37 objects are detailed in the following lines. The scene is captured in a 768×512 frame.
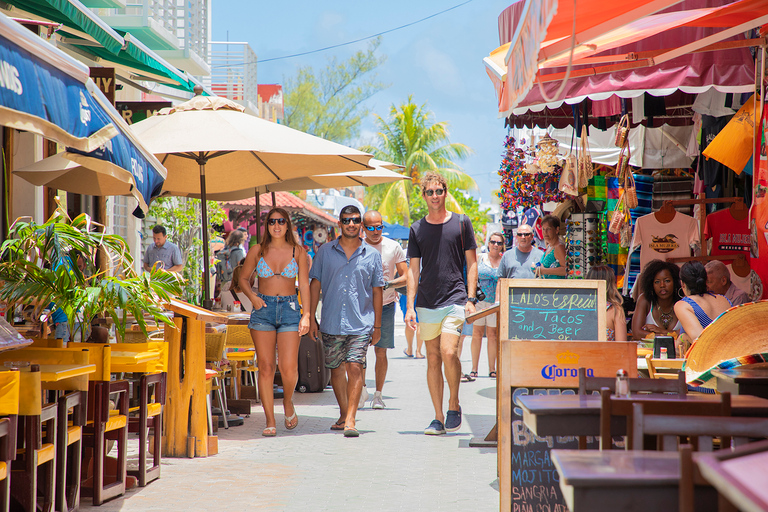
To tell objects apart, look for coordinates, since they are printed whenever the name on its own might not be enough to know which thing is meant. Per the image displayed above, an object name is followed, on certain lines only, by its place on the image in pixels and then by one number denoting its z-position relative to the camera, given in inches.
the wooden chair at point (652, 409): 202.7
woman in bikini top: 576.1
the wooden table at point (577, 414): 213.8
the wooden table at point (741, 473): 110.8
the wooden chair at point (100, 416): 371.6
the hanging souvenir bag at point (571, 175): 690.8
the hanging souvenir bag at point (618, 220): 616.7
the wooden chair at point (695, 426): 179.3
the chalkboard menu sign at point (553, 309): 390.0
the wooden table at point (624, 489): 146.9
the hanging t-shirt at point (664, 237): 652.7
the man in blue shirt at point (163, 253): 1023.6
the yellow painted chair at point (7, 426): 283.3
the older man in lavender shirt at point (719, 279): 511.8
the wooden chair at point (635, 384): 264.5
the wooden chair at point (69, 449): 342.0
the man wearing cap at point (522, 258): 866.1
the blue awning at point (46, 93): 247.4
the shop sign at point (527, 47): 263.9
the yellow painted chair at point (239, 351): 679.1
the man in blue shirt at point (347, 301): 585.3
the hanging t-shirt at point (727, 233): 578.2
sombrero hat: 288.2
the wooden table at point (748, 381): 261.1
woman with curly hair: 585.3
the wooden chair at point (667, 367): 374.0
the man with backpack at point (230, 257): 1034.7
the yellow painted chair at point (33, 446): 305.3
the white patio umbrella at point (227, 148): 562.3
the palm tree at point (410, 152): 3715.6
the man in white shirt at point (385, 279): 697.6
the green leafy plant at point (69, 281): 371.9
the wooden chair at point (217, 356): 576.7
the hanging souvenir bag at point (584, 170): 622.6
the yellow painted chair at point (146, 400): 406.9
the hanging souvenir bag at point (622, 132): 554.3
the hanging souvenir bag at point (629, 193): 584.7
